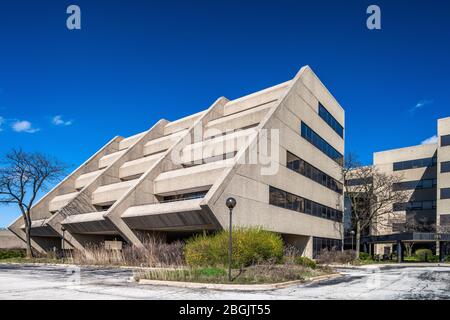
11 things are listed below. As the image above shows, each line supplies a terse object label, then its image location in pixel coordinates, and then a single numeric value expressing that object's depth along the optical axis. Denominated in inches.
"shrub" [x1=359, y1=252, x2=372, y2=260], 1882.6
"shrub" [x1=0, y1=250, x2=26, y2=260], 1803.8
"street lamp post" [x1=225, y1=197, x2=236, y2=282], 633.6
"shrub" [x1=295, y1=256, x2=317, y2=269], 919.8
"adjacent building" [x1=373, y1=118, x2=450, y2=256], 2278.5
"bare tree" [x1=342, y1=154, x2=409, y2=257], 1942.7
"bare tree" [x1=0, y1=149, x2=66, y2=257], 1812.3
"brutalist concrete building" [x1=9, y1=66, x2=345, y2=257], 1186.0
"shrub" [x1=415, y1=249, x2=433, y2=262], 1987.0
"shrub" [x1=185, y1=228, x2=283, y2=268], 791.7
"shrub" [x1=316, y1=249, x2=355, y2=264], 1509.5
